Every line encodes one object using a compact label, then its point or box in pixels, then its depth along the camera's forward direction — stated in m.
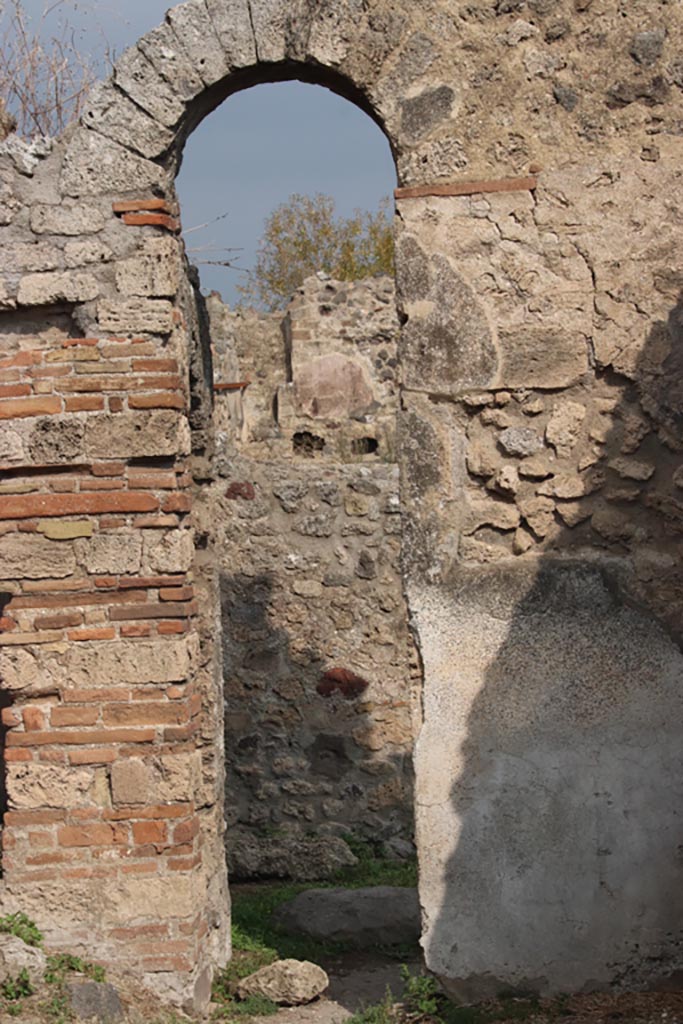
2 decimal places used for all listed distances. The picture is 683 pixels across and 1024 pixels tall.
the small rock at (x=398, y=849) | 8.24
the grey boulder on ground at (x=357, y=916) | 6.72
